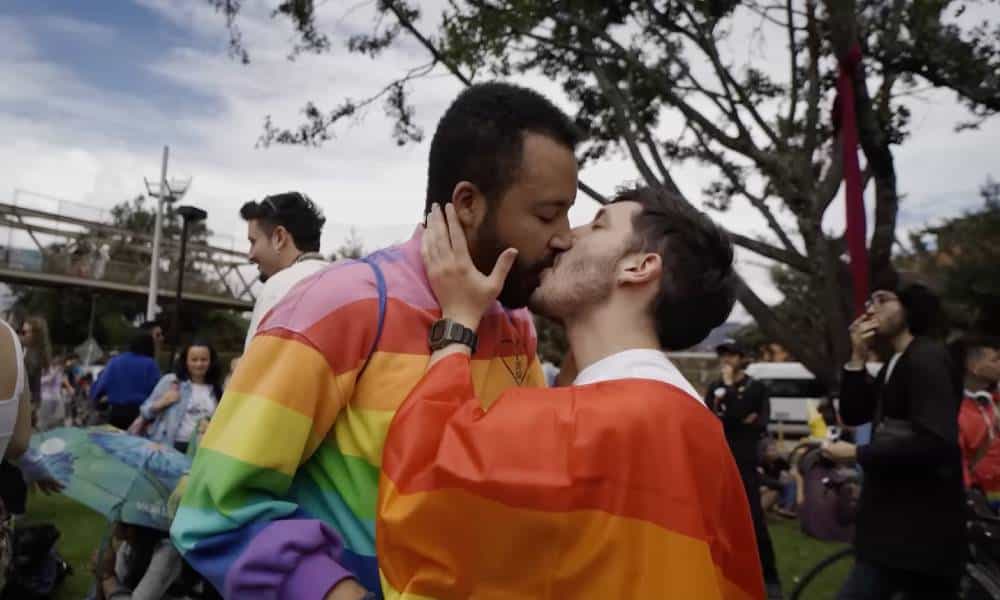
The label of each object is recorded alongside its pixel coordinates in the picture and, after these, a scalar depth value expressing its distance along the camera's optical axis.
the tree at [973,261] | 23.91
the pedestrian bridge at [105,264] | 30.73
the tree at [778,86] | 7.61
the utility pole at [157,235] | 22.81
